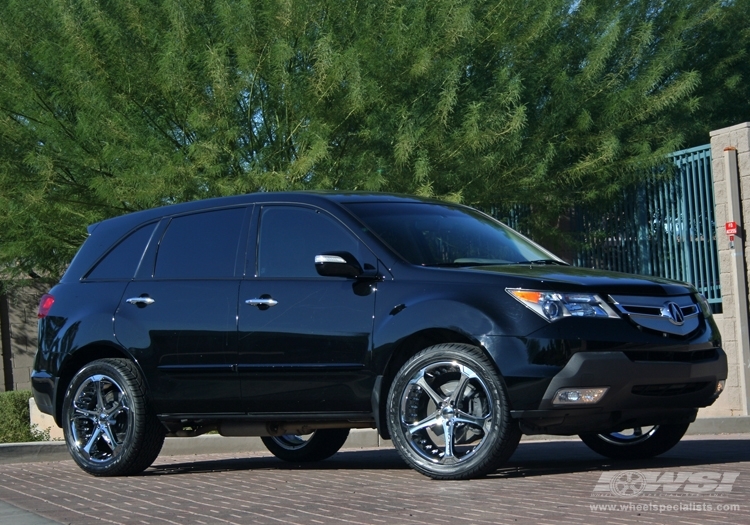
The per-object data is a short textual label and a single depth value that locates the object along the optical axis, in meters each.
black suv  6.73
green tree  14.03
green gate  13.85
